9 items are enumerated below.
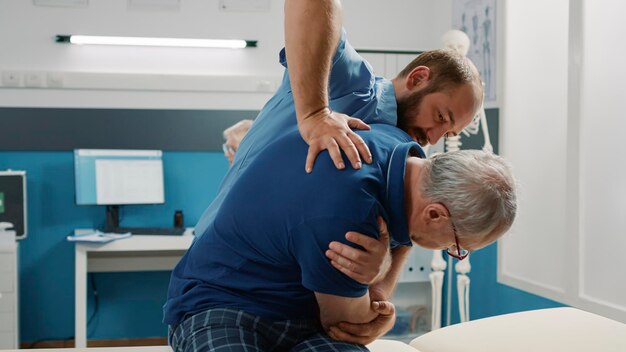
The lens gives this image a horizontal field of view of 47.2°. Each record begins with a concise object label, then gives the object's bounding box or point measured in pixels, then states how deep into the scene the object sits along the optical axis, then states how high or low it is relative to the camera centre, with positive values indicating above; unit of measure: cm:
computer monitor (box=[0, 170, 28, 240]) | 405 -26
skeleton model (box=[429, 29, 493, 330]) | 346 -57
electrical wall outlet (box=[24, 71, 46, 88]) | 422 +44
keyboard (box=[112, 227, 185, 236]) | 408 -44
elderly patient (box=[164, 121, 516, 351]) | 123 -13
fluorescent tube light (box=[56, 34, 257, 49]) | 433 +69
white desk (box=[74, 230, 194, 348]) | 379 -60
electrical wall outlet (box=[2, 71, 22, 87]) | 420 +45
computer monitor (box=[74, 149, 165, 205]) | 416 -13
